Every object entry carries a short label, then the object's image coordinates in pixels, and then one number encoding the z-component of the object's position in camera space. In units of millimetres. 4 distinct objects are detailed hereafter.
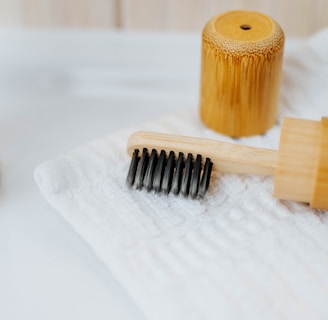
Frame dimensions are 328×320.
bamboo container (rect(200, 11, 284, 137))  246
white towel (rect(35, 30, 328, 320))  213
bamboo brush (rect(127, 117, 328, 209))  230
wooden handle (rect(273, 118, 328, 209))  228
